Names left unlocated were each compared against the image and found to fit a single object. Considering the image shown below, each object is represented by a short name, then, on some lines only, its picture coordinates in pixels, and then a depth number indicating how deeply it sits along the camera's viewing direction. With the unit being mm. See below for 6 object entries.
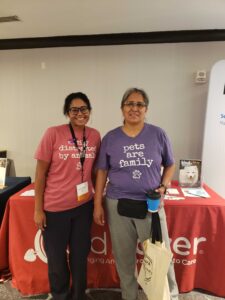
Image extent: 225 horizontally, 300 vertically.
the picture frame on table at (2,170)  2188
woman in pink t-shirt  1406
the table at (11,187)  2066
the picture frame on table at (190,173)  2166
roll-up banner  2217
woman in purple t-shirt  1395
